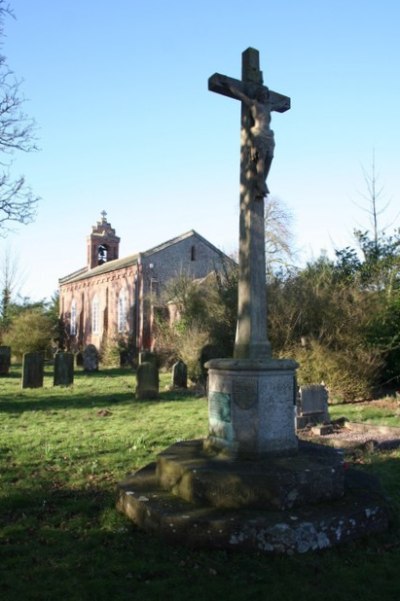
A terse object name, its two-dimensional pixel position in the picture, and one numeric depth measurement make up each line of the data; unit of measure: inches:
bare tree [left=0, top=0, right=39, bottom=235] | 612.5
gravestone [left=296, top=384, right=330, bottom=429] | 393.1
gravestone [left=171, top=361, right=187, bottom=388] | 681.0
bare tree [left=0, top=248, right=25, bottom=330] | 1424.3
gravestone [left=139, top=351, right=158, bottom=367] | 714.5
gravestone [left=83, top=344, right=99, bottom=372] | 943.0
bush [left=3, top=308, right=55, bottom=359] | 1238.3
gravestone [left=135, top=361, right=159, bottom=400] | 554.9
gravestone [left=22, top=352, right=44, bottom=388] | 636.1
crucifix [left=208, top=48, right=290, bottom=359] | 214.4
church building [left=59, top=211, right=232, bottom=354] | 1220.5
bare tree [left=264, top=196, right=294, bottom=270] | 1284.4
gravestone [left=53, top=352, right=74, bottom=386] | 665.0
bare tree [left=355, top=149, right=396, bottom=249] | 819.8
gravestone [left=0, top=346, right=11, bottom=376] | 840.9
